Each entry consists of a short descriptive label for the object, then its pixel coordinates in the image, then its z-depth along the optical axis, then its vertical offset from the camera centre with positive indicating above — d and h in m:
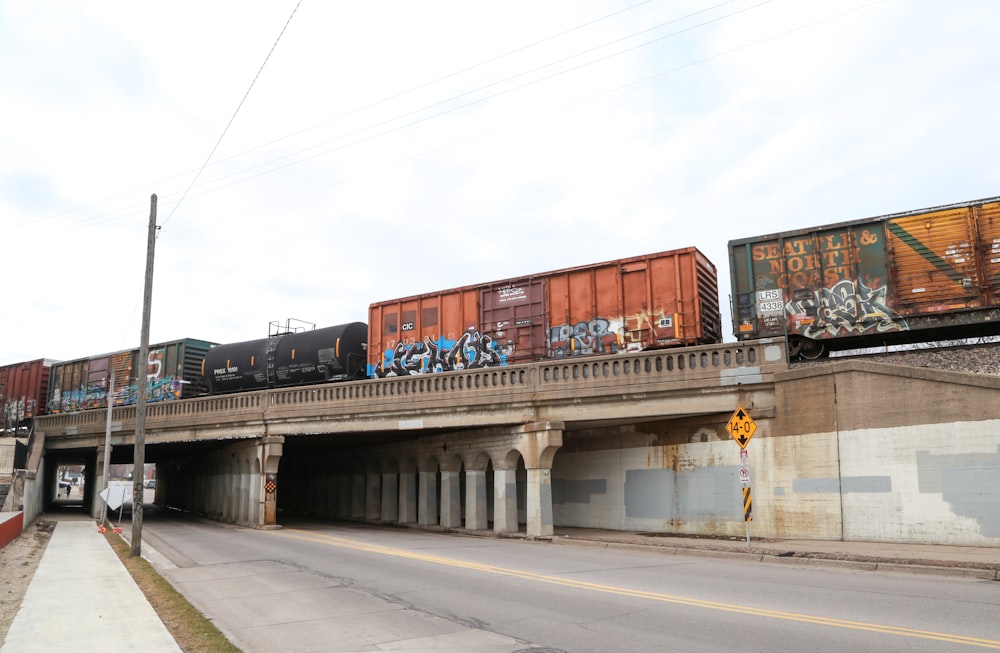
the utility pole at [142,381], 19.33 +1.93
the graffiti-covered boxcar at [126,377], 37.00 +4.17
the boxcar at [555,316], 21.06 +4.32
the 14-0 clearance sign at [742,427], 16.05 +0.35
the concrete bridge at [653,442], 15.21 +0.04
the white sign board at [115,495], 25.78 -1.67
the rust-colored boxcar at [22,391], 44.66 +3.93
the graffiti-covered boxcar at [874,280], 16.89 +4.10
